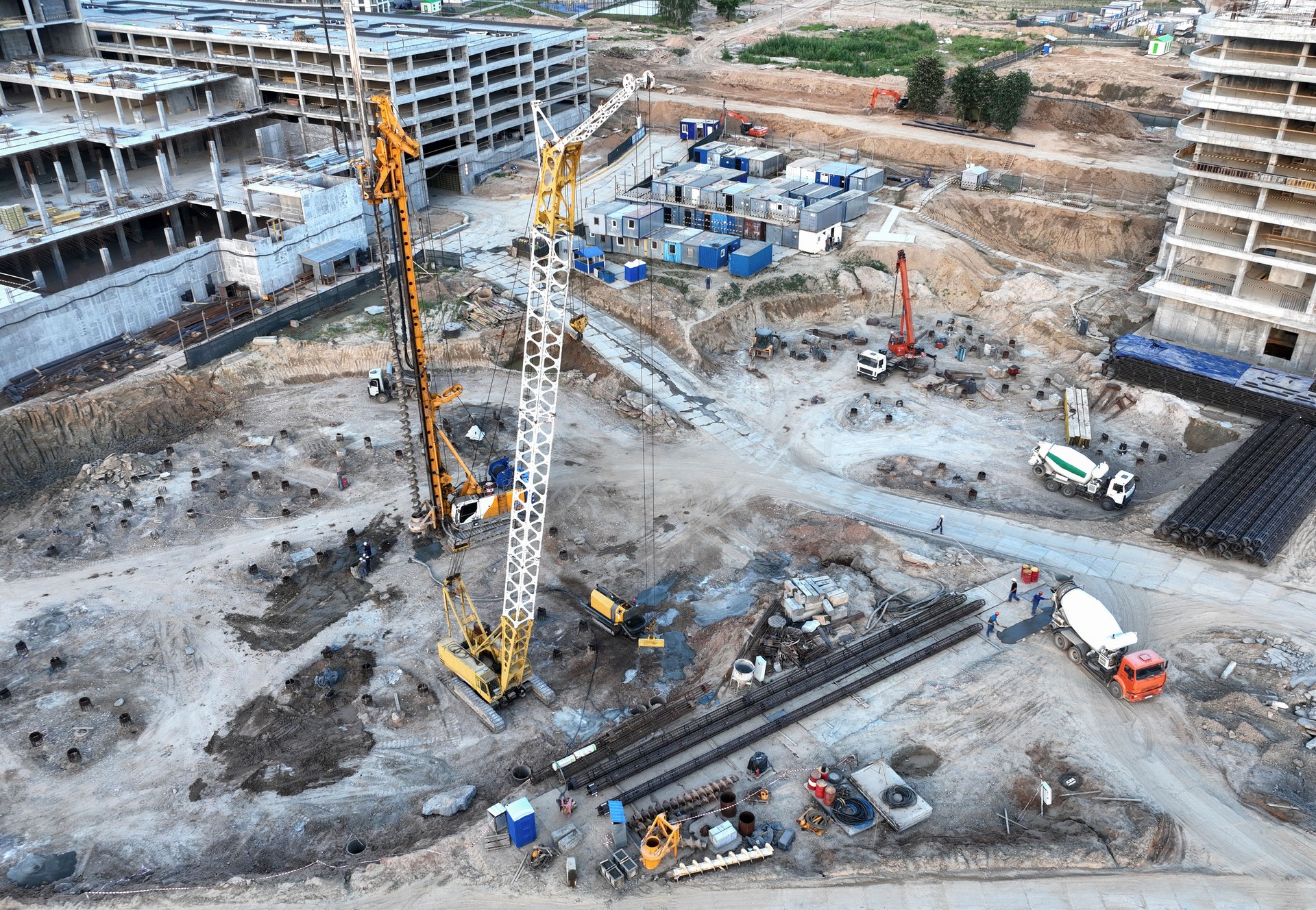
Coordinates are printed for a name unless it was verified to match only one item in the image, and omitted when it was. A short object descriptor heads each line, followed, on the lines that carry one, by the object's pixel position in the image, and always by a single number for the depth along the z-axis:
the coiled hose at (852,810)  38.53
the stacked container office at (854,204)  89.69
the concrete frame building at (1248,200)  62.22
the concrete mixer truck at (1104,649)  43.31
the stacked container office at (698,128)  112.56
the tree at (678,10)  160.62
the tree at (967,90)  106.12
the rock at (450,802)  39.91
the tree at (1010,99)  104.25
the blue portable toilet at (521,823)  37.31
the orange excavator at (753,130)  114.00
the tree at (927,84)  111.06
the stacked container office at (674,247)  84.56
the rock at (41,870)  37.28
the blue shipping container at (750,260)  82.06
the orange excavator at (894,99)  118.25
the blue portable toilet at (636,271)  81.19
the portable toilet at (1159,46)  127.38
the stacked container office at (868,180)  94.88
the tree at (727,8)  165.50
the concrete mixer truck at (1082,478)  58.19
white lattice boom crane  41.81
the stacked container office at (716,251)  83.31
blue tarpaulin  66.75
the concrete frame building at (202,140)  78.31
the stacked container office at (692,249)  84.00
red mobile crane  73.12
